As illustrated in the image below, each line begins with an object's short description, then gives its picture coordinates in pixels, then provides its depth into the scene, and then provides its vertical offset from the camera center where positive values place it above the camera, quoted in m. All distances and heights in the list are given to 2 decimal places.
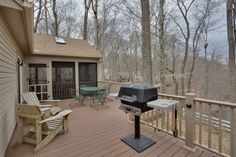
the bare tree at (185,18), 11.44 +4.55
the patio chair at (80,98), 6.72 -0.96
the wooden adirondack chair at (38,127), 2.99 -1.08
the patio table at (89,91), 6.33 -0.62
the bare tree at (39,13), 12.17 +5.15
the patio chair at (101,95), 6.12 -0.80
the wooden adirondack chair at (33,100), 4.14 -0.72
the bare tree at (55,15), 12.58 +5.18
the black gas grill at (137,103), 2.81 -0.51
